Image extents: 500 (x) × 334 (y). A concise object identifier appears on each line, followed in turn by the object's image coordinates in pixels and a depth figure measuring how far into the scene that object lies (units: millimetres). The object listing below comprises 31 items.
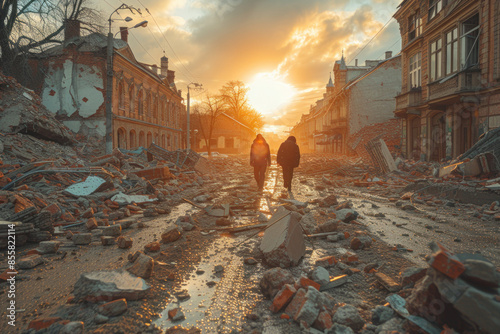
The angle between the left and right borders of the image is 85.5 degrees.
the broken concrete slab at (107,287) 2480
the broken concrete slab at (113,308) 2322
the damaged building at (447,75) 12516
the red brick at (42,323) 2174
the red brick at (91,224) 5104
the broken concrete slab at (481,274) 1675
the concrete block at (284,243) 3363
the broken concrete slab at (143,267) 3008
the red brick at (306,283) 2643
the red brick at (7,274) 3081
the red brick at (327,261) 3348
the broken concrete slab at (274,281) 2658
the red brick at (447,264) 1701
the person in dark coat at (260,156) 9328
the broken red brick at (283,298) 2432
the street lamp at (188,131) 28625
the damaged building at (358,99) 30703
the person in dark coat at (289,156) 9273
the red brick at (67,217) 5590
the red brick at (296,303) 2354
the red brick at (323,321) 2184
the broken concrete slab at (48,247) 3891
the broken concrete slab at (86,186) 7130
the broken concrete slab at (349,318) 2176
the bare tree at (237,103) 59469
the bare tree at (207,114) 36406
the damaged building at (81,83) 20891
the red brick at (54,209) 5352
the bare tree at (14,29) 18562
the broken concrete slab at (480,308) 1536
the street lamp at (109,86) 15094
